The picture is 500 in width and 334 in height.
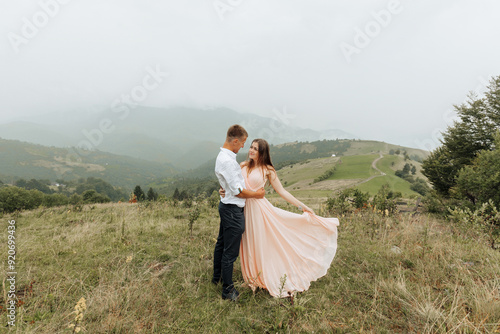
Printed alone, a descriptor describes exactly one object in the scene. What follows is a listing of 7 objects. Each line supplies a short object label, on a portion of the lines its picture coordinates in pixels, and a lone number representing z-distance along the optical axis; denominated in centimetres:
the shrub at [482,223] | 502
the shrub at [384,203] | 816
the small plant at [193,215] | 607
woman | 372
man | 322
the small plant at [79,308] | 199
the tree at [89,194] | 4736
